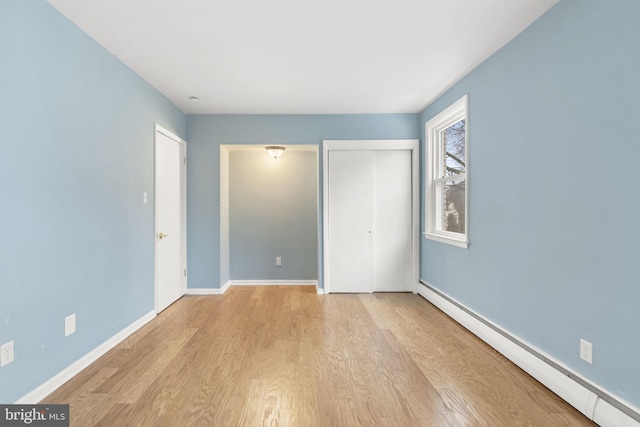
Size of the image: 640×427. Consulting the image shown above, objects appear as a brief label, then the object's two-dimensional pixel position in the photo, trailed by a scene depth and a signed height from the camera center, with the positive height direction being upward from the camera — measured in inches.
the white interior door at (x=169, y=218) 136.4 -2.7
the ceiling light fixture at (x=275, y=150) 170.1 +34.3
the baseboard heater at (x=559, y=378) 61.7 -39.1
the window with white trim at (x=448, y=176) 129.6 +17.2
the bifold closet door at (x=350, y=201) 169.0 +6.5
